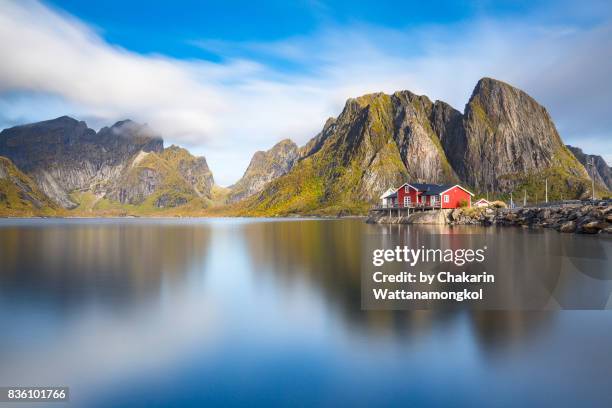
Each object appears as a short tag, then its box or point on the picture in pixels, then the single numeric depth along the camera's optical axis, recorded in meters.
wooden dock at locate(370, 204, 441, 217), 106.86
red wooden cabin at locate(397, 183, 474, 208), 104.19
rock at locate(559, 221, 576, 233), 67.88
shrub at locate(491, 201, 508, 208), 111.65
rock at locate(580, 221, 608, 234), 62.16
